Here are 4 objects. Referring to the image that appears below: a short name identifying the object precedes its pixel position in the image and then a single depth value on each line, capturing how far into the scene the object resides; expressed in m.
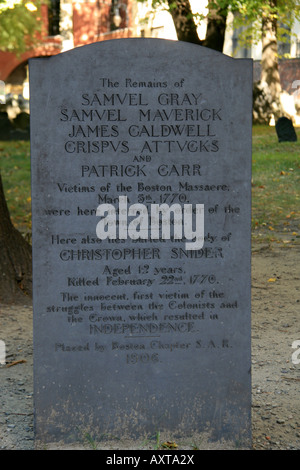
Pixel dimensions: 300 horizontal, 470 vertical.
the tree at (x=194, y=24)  13.87
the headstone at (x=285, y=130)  19.44
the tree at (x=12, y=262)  7.14
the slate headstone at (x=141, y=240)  3.83
